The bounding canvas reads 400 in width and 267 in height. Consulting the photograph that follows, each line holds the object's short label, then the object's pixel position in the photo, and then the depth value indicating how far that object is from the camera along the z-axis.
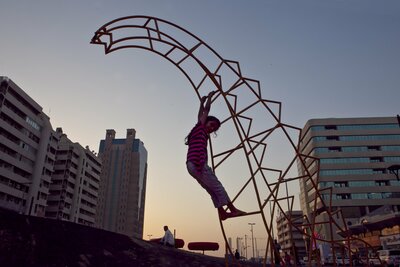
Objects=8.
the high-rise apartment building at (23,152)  52.84
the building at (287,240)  92.50
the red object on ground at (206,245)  12.77
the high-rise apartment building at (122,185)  148.62
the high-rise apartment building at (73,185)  76.81
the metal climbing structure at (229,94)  4.62
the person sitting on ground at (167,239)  14.04
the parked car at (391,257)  25.12
